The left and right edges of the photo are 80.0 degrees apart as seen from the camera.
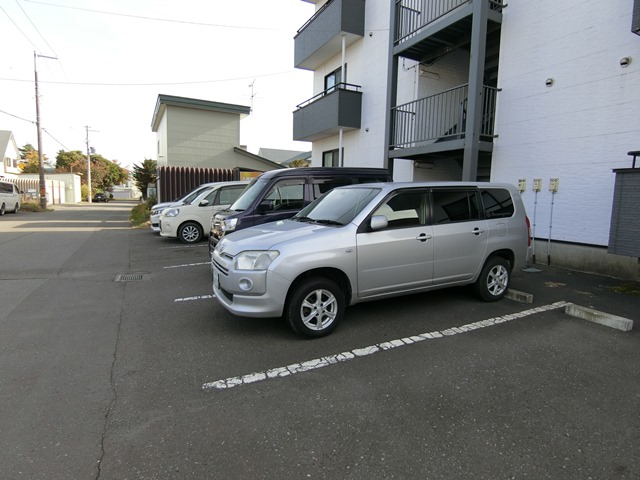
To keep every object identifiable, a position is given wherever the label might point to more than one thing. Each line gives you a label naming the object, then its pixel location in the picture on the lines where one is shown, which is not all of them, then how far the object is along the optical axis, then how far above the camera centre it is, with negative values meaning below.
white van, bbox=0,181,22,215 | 22.16 -0.29
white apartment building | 6.96 +2.35
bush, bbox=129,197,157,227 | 17.67 -1.01
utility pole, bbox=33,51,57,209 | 27.70 +2.06
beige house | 21.39 +3.67
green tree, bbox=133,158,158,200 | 44.72 +2.90
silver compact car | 4.09 -0.58
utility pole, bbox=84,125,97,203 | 50.00 +1.78
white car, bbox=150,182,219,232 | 12.47 -0.10
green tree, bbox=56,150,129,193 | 63.64 +4.84
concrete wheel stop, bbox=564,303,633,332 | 4.59 -1.36
